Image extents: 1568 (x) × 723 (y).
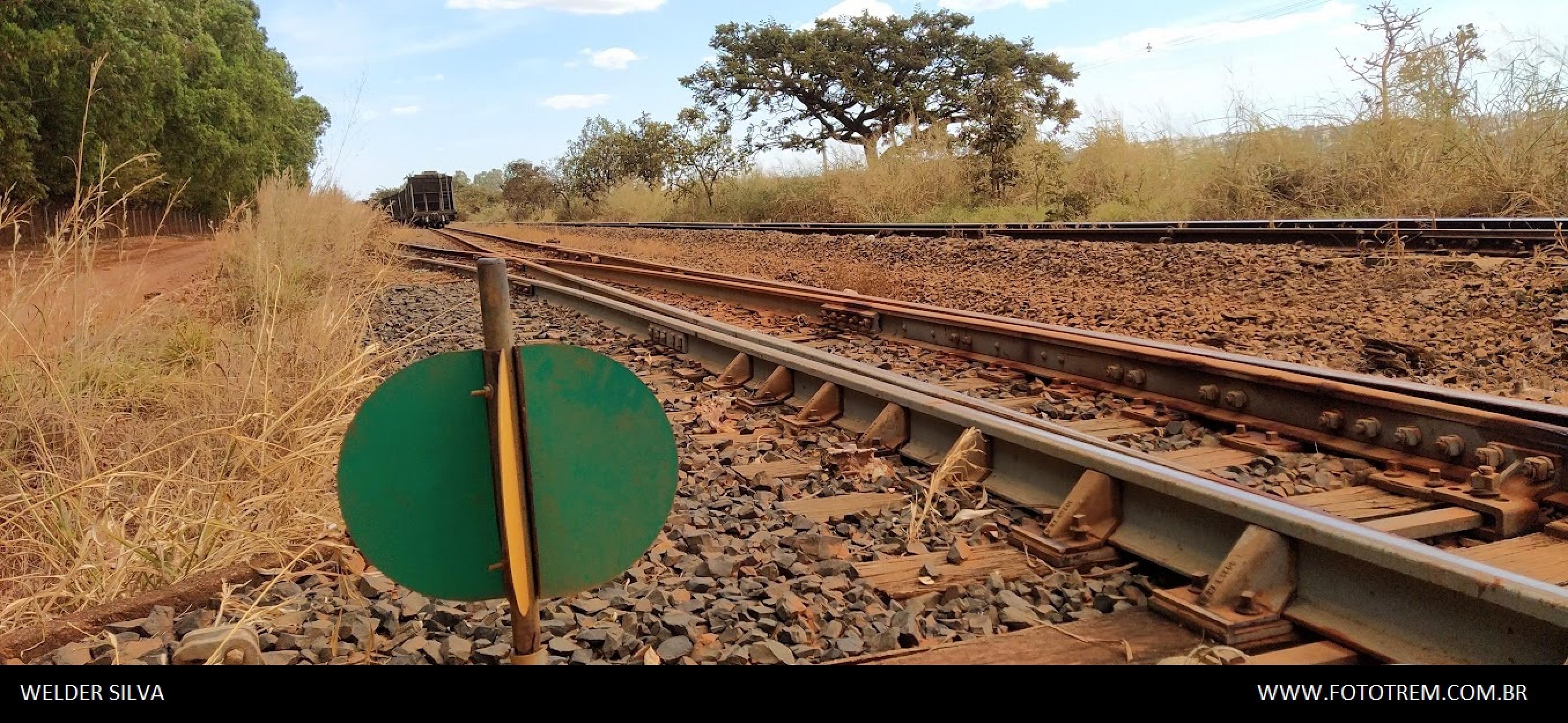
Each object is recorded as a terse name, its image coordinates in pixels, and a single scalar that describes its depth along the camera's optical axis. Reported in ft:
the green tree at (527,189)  182.39
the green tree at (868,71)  111.65
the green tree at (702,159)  104.68
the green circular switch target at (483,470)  5.48
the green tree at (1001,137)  59.52
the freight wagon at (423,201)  126.82
